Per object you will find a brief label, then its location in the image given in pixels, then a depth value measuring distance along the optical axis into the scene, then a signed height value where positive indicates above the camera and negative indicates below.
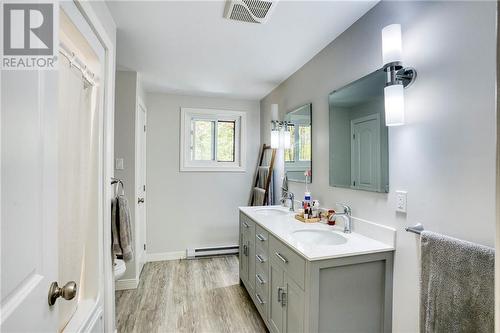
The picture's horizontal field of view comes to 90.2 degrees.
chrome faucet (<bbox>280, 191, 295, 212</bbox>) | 2.57 -0.34
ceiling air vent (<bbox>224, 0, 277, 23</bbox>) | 1.47 +0.97
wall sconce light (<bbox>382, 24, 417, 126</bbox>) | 1.29 +0.49
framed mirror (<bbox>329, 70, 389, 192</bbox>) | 1.51 +0.21
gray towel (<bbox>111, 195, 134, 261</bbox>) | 1.62 -0.42
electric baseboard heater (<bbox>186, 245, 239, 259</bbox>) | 3.46 -1.21
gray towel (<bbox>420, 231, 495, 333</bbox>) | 0.90 -0.47
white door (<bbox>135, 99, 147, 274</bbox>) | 2.76 -0.20
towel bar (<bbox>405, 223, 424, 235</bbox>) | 1.23 -0.31
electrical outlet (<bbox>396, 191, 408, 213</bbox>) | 1.36 -0.18
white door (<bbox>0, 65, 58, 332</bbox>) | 0.53 -0.08
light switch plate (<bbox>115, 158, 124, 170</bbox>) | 2.58 +0.01
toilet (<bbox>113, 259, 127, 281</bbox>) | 2.07 -0.90
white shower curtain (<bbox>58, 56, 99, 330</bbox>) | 1.12 -0.07
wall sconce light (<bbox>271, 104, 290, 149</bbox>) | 2.84 +0.42
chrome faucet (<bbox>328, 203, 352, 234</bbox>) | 1.73 -0.35
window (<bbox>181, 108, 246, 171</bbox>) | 3.53 +0.39
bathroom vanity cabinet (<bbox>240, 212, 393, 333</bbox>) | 1.31 -0.71
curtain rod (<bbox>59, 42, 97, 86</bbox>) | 1.11 +0.51
